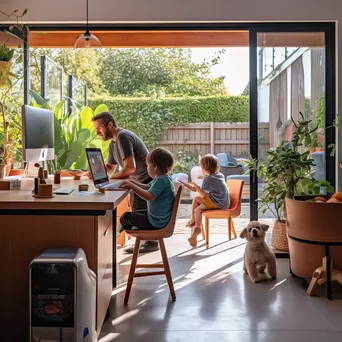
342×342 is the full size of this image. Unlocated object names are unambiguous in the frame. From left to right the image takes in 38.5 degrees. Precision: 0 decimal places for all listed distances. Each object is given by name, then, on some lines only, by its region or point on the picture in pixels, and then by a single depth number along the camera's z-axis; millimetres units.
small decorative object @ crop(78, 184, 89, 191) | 2838
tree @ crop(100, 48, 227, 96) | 11828
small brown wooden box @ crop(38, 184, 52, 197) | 2496
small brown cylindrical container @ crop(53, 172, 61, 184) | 3545
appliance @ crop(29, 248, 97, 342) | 2107
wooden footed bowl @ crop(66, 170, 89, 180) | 4244
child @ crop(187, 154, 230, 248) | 4891
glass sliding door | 5012
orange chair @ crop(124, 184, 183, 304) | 3094
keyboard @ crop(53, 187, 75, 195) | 2670
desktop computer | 3195
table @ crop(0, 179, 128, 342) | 2342
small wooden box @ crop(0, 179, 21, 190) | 2969
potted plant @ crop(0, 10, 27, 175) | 3701
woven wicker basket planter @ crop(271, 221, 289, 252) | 4543
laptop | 3117
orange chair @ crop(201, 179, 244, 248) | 4883
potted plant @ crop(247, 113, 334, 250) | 4137
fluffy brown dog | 3715
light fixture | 4281
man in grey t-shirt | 4055
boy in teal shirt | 3117
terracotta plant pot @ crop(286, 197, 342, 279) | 3309
